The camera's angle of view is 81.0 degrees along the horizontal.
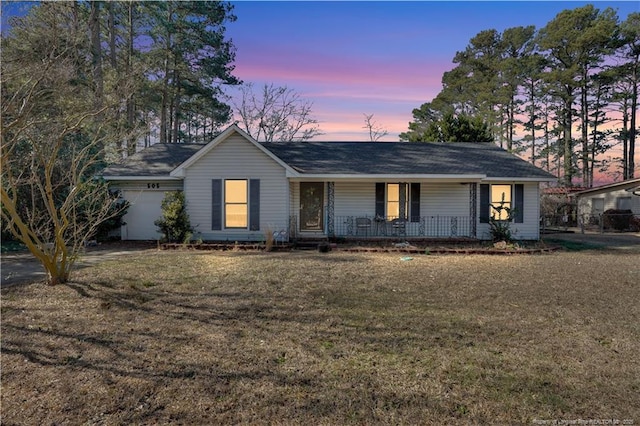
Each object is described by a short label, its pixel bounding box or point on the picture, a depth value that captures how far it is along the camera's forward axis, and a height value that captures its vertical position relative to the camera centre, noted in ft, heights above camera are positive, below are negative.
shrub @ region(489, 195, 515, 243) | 43.86 -1.37
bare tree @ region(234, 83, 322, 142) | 98.43 +26.63
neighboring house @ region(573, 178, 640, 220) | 74.54 +3.18
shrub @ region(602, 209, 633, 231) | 68.85 -1.13
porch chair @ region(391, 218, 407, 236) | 47.14 -1.75
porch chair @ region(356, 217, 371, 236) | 46.54 -1.62
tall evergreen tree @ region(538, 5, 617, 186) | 94.38 +42.62
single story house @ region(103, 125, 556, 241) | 44.19 +2.56
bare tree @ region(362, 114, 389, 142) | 113.60 +26.22
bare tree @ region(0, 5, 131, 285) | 21.85 +7.15
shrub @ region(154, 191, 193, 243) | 42.06 -0.79
